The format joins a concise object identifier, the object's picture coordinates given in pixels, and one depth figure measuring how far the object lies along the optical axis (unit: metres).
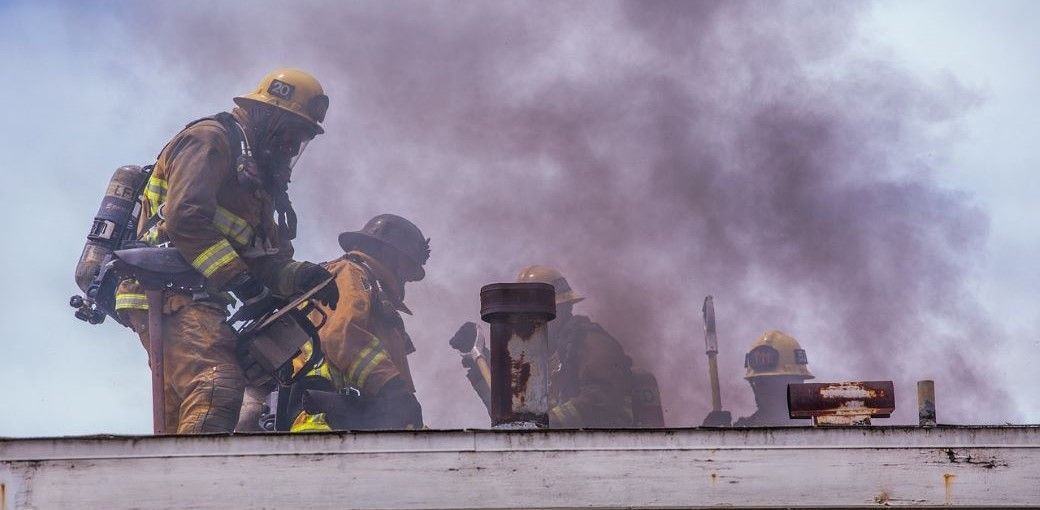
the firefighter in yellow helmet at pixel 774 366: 19.80
